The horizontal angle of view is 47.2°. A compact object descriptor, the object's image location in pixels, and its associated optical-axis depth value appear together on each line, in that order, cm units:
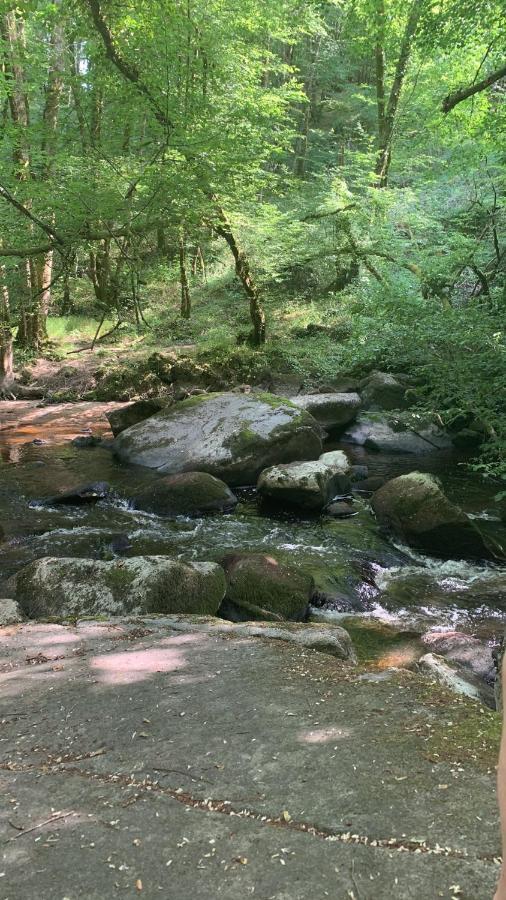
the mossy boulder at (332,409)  1232
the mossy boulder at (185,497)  855
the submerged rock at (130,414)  1204
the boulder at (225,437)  984
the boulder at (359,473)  991
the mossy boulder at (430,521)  716
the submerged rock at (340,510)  852
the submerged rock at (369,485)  951
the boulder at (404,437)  1170
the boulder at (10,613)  489
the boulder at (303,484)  860
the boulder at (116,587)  522
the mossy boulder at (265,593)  553
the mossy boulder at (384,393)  1250
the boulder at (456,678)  387
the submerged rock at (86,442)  1168
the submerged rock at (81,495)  868
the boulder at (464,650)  450
